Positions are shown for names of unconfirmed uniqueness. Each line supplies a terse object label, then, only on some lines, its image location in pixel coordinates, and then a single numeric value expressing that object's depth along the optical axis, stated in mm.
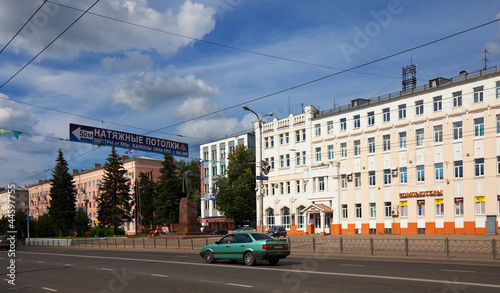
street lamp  35106
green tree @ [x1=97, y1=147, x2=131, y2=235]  74875
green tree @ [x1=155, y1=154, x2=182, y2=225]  74188
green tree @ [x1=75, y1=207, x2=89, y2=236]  79838
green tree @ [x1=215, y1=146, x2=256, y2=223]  72312
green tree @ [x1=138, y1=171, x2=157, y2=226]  85312
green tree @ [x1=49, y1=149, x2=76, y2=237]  72125
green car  19609
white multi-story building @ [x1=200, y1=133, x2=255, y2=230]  79562
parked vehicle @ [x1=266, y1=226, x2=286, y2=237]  56250
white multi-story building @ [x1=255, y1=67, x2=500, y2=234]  45219
